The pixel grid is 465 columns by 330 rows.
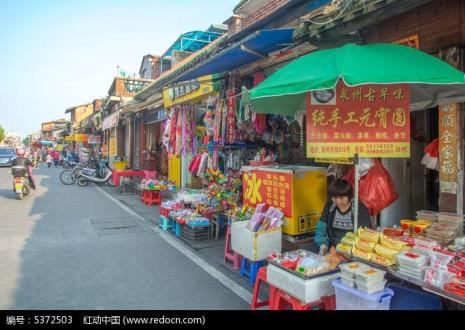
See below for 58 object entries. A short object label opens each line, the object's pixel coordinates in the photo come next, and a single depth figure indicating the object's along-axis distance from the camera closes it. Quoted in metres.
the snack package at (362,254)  3.29
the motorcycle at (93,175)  16.72
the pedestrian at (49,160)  31.64
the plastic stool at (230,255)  5.41
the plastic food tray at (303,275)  3.23
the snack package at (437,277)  2.78
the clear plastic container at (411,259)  2.90
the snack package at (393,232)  3.75
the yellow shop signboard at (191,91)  7.28
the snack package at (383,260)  3.17
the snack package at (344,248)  3.53
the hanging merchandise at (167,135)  9.57
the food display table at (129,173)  14.22
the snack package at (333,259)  3.53
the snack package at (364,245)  3.37
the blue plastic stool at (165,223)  8.00
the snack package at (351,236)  3.65
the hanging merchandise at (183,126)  9.04
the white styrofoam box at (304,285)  3.20
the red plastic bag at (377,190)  4.25
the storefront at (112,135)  17.04
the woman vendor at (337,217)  4.22
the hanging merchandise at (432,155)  4.39
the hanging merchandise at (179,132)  9.14
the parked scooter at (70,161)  28.11
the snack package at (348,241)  3.58
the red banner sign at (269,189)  4.99
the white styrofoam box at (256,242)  4.55
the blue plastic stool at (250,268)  4.76
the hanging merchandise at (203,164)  8.30
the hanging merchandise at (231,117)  6.79
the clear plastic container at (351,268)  3.09
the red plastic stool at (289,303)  3.27
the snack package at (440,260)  2.84
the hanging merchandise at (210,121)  7.60
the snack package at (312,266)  3.32
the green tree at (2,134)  84.06
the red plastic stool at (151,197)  11.37
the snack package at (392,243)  3.27
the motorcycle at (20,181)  12.22
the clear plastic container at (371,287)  2.94
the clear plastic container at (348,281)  3.08
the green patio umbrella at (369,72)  3.01
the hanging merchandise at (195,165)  8.41
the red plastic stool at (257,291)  3.90
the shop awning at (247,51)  4.92
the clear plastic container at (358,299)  2.94
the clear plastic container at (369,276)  2.94
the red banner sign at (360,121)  3.46
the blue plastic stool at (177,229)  7.41
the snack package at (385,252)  3.21
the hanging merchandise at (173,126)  9.33
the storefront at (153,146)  15.47
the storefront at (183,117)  8.12
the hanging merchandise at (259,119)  6.34
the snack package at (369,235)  3.43
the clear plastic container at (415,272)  2.89
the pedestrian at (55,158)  33.50
